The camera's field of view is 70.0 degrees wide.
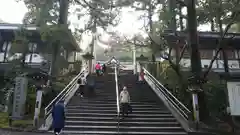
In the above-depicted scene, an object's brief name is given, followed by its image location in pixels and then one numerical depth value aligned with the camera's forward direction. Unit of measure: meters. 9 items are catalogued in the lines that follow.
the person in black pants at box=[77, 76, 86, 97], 10.37
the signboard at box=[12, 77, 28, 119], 7.44
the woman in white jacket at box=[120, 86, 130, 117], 7.80
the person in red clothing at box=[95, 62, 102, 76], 13.79
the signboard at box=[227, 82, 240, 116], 6.59
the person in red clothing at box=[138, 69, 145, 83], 11.90
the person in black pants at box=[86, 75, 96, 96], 10.37
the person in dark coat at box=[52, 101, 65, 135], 5.69
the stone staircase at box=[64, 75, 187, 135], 7.02
